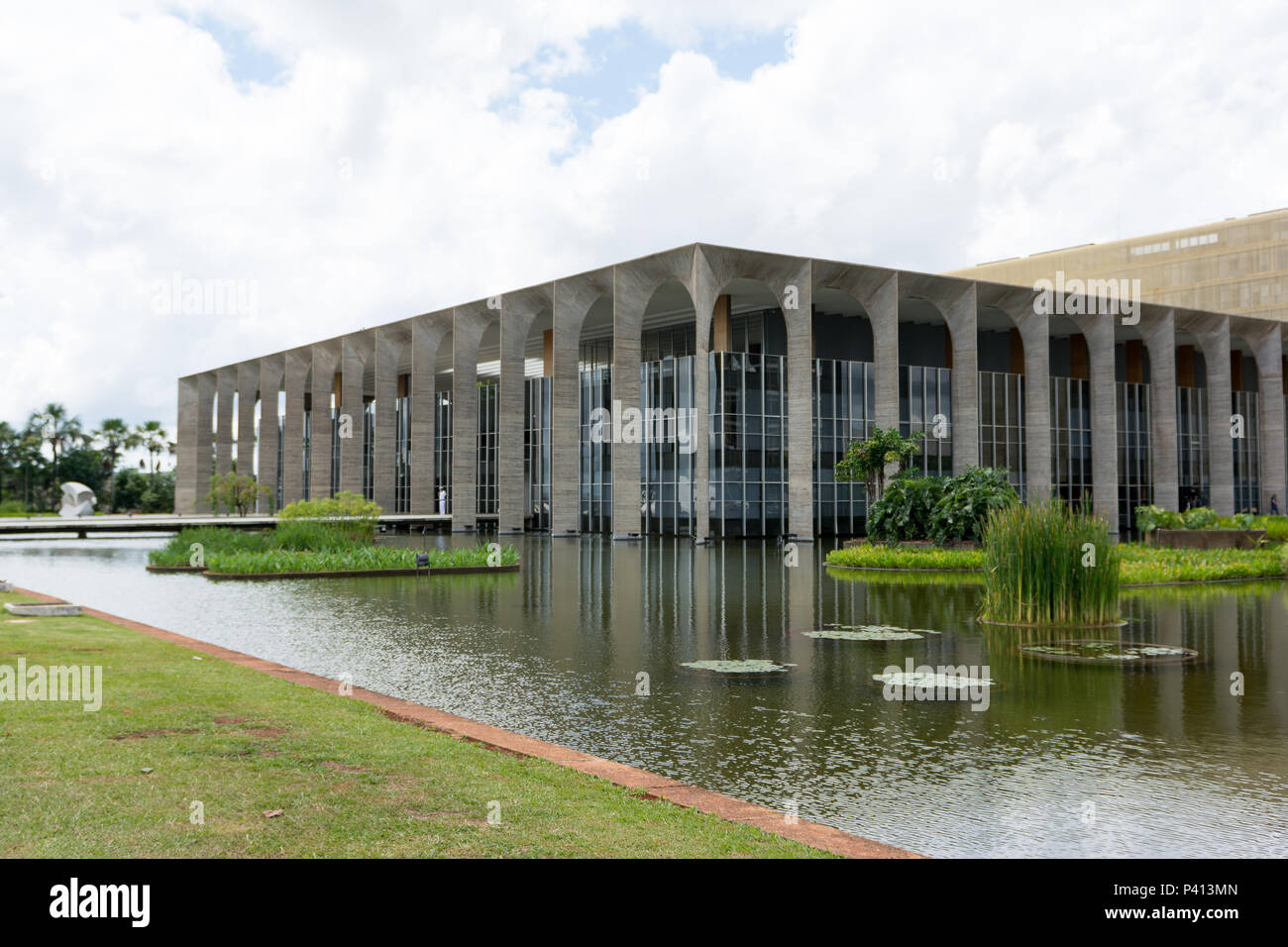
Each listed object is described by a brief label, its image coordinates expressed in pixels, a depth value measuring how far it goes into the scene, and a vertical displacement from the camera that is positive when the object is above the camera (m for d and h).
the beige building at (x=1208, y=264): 78.56 +20.03
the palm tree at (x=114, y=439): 98.00 +7.73
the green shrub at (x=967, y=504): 27.19 +0.10
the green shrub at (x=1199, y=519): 29.16 -0.41
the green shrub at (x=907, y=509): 28.72 -0.02
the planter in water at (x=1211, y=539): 28.05 -0.95
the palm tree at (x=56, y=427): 93.09 +8.40
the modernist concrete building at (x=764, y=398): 43.91 +6.02
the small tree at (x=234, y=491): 57.00 +1.39
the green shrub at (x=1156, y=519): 29.28 -0.40
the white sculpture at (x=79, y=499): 70.81 +1.27
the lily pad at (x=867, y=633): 13.32 -1.69
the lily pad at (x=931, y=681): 9.82 -1.72
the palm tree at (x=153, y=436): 101.94 +8.22
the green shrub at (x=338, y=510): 34.97 +0.15
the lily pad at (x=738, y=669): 10.61 -1.71
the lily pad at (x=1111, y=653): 11.26 -1.70
